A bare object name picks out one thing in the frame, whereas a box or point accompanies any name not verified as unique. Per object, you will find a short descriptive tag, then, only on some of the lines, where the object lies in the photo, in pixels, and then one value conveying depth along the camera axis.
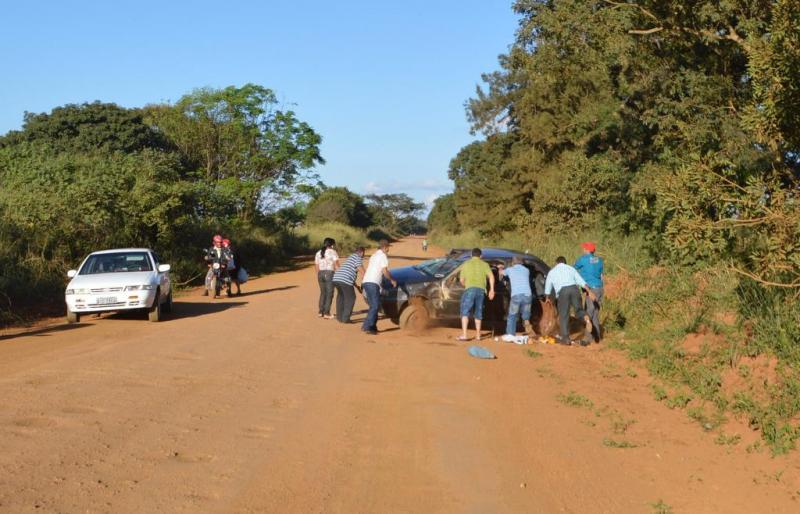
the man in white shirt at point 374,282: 14.21
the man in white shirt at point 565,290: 13.77
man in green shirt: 13.78
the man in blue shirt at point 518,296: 14.05
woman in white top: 16.53
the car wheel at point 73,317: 15.37
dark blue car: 14.66
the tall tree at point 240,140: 39.56
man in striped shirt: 15.30
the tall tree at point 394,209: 141.25
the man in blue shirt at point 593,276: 14.41
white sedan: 15.16
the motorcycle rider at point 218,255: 21.02
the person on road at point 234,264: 21.55
